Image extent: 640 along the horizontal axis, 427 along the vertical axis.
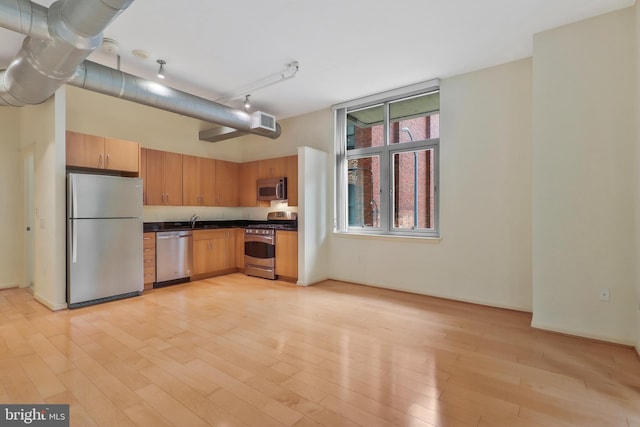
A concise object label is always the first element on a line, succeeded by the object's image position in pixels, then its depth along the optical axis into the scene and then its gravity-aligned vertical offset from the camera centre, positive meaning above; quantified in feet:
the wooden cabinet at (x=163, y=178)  16.66 +1.99
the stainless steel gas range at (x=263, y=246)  17.70 -2.00
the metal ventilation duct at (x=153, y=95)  10.45 +4.66
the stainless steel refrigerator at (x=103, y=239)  12.39 -1.09
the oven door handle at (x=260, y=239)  17.75 -1.57
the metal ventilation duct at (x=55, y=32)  6.73 +4.36
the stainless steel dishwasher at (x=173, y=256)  15.89 -2.33
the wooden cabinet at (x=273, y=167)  18.74 +2.85
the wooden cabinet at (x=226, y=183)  20.03 +1.99
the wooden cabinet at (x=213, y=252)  17.48 -2.36
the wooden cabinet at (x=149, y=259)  15.39 -2.34
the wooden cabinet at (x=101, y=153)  12.96 +2.75
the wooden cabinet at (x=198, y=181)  18.26 +2.00
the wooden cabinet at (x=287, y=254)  16.93 -2.37
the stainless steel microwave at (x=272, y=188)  18.53 +1.51
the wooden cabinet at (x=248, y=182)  20.25 +2.07
